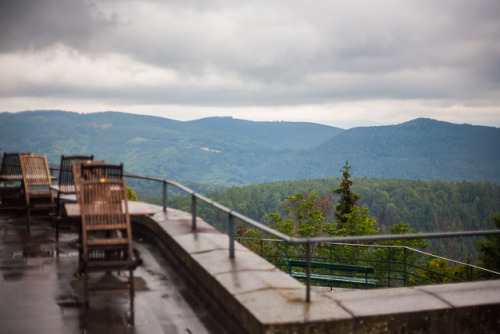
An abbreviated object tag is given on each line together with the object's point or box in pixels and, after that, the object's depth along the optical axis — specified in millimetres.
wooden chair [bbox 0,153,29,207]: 9047
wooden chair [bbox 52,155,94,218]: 7431
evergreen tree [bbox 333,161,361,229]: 48628
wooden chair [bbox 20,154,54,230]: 8047
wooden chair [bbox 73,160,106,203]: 6793
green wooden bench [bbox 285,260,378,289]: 15516
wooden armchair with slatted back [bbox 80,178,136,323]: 4652
